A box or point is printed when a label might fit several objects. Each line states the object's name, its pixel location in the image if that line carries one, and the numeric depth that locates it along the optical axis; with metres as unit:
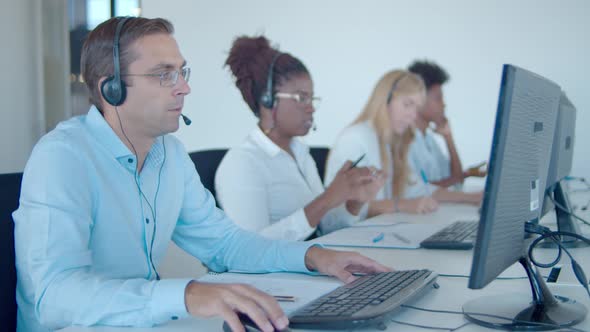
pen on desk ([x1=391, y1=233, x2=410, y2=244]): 1.73
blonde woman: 2.80
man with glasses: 0.97
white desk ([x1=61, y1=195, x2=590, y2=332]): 0.98
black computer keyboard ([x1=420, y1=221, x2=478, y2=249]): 1.63
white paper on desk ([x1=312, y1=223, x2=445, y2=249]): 1.69
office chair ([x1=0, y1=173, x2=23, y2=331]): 1.17
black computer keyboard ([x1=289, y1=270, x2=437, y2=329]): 0.92
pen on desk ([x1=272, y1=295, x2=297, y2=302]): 1.12
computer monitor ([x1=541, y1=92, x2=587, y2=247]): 1.46
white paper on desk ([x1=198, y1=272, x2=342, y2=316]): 1.14
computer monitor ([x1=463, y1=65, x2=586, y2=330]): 0.83
